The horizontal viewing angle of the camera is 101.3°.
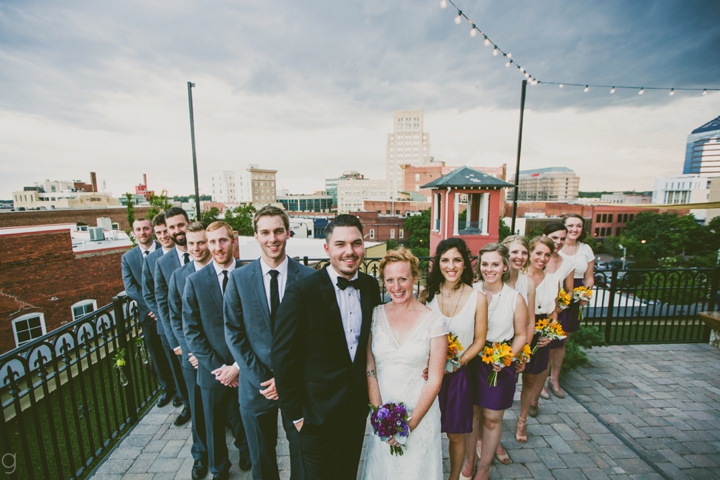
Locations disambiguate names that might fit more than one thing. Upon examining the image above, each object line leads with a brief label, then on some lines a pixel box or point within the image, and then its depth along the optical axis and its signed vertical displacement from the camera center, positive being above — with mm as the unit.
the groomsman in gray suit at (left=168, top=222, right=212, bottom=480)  2855 -1303
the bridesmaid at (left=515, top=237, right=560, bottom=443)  3201 -1127
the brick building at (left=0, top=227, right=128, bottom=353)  12141 -3537
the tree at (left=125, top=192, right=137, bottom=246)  13047 -218
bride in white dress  2133 -1161
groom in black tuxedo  1966 -984
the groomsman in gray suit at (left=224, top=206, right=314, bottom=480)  2398 -982
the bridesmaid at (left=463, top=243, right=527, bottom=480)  2607 -1159
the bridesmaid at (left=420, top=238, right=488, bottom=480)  2447 -1011
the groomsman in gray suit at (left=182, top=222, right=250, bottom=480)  2666 -1221
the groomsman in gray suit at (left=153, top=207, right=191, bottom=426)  3289 -832
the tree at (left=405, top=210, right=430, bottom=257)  48875 -3892
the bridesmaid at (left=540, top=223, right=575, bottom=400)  3650 -766
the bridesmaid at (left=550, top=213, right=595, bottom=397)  3914 -782
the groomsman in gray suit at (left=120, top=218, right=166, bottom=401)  3832 -1140
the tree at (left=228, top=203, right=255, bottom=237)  38500 -1810
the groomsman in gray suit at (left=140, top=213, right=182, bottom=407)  3629 -1122
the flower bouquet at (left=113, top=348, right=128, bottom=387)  3176 -1722
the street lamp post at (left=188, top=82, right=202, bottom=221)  7566 +1783
